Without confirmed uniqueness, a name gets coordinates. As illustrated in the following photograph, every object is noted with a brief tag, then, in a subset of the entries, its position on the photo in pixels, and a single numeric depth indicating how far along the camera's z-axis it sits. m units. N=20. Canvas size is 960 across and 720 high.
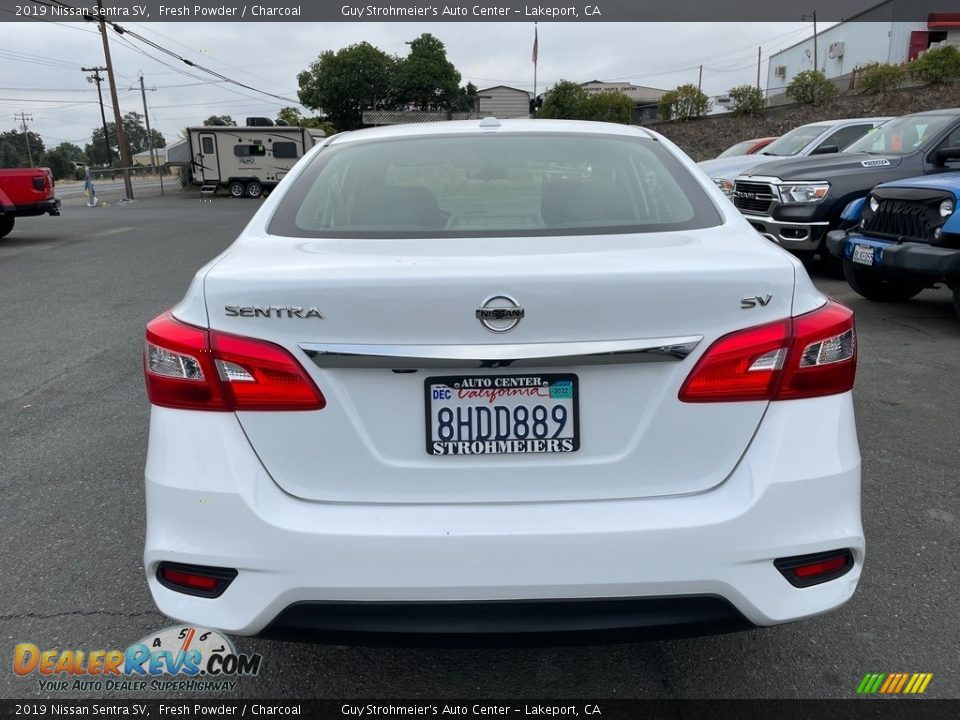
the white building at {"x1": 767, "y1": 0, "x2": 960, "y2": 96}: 49.09
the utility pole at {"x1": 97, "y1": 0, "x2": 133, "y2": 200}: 33.50
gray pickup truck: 8.68
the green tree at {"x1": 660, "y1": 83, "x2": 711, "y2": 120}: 40.06
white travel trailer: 34.97
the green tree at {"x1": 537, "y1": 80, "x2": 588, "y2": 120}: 52.41
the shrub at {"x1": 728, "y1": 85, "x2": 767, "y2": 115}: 38.22
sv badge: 1.79
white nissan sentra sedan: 1.76
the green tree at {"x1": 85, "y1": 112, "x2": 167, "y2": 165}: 128.25
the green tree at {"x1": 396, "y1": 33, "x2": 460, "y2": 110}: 66.62
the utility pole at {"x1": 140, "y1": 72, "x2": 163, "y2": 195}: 76.39
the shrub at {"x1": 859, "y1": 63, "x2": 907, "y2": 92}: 35.03
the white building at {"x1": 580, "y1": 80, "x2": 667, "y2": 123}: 93.75
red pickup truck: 14.28
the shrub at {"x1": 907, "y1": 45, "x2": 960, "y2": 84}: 32.78
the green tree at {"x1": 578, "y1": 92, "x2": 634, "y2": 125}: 49.09
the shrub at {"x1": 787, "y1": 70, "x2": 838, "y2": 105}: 37.16
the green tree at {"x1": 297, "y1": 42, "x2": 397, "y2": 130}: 64.31
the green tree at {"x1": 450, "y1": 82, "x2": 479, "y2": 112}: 67.75
